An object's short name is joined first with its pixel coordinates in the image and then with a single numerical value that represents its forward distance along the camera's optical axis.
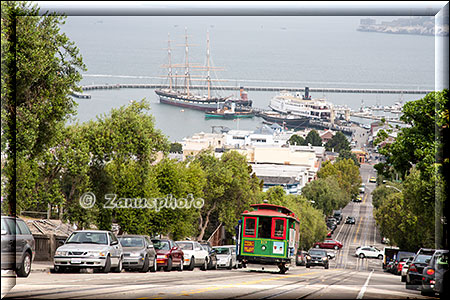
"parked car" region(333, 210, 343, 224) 133.12
